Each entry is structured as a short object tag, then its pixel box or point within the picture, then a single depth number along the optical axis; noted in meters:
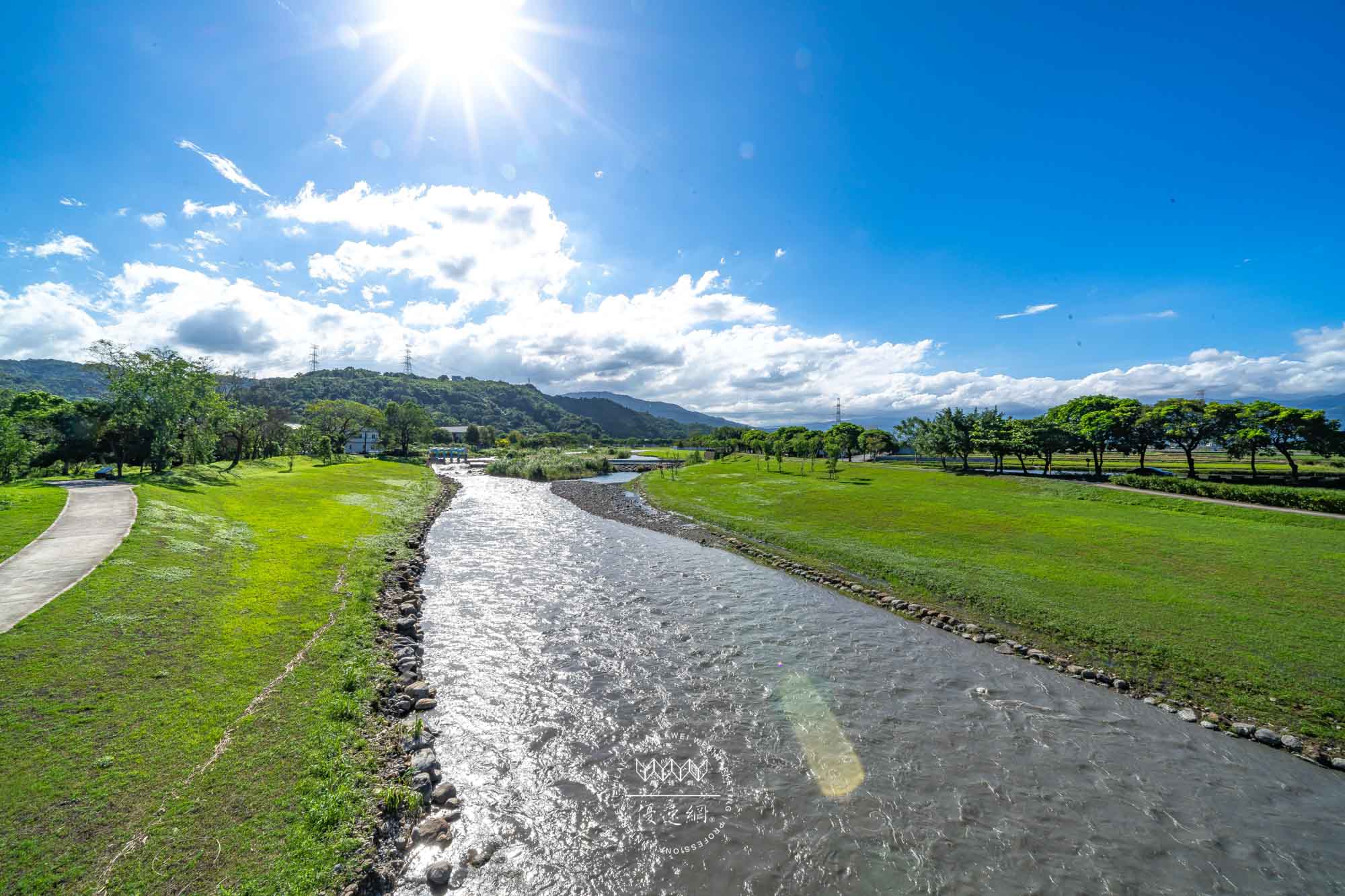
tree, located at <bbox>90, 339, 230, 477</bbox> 36.06
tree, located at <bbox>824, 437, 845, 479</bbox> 61.22
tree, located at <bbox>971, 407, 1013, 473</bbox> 61.94
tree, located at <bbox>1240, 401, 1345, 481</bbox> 42.56
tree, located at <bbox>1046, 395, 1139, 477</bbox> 56.81
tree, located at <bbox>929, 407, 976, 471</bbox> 65.50
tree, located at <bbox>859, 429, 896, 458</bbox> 107.38
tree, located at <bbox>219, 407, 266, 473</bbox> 50.69
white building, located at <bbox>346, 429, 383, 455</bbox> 115.88
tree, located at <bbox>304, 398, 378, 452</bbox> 87.38
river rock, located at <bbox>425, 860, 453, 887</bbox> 6.77
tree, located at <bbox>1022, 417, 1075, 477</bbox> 58.84
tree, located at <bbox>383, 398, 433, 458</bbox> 96.25
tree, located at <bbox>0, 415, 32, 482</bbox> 28.00
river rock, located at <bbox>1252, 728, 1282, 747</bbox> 9.86
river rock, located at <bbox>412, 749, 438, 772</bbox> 8.84
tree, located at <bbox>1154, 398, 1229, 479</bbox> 49.16
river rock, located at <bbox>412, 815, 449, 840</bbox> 7.49
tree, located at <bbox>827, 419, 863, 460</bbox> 97.09
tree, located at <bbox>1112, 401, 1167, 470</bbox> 54.78
